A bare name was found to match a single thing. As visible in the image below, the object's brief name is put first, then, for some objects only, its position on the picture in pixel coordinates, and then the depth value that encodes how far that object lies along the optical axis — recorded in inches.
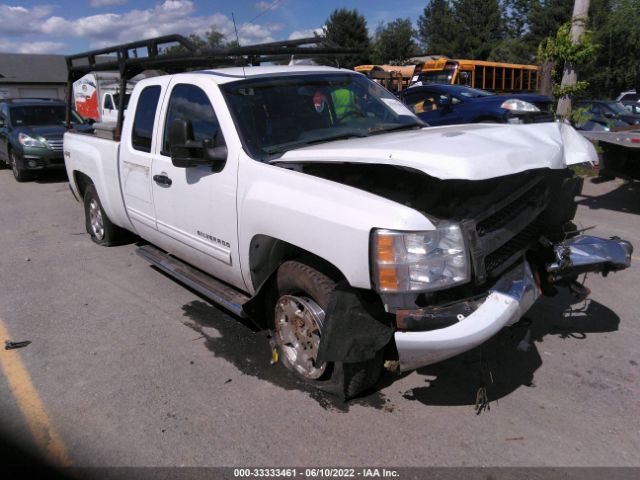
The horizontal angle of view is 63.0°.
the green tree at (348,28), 2302.5
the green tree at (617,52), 1498.5
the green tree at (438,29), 2618.1
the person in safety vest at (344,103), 166.6
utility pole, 428.1
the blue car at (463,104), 419.8
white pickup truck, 102.7
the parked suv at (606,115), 478.8
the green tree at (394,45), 2327.8
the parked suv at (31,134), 467.8
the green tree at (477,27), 2586.1
